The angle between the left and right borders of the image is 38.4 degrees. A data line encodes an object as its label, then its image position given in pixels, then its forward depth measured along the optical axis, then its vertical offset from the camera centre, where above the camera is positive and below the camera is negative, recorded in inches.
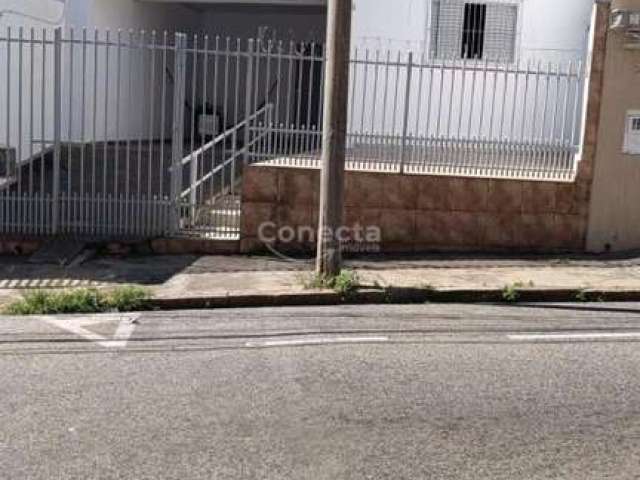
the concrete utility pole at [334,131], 330.0 -4.1
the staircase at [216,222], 413.4 -48.9
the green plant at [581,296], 340.5 -60.2
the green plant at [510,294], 336.5 -60.3
